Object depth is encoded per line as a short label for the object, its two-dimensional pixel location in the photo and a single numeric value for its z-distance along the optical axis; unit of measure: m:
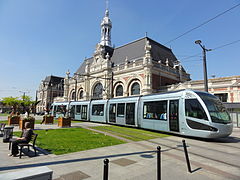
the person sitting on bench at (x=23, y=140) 5.47
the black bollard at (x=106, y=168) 2.64
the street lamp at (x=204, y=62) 13.06
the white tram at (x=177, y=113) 8.62
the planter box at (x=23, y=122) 11.22
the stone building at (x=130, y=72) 27.50
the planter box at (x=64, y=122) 14.09
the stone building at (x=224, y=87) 18.98
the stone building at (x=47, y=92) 66.88
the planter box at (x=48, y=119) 16.55
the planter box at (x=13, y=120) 14.11
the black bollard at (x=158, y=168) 3.49
